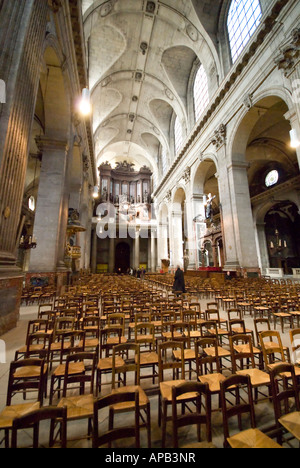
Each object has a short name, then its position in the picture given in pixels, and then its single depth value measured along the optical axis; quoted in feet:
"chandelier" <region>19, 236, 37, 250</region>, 23.14
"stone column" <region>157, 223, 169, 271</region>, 90.68
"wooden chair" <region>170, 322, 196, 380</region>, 8.63
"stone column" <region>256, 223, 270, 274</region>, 65.31
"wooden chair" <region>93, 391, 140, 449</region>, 4.29
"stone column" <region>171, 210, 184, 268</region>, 75.15
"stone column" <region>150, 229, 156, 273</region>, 97.96
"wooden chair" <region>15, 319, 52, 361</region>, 8.92
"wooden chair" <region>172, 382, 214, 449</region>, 4.76
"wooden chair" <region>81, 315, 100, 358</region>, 10.23
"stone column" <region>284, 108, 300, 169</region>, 26.02
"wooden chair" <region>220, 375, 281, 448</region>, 4.61
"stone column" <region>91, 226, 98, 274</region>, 92.38
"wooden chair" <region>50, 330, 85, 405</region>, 7.37
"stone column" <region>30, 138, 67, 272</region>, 28.53
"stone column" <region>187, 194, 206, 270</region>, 58.75
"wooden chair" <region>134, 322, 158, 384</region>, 8.49
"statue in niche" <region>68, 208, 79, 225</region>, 40.43
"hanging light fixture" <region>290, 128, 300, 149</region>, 24.82
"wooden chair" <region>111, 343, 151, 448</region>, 5.30
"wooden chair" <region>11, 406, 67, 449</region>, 3.80
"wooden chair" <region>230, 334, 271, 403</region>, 6.96
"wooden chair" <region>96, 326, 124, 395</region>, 8.02
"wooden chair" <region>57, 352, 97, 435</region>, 5.47
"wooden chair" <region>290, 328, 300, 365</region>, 8.77
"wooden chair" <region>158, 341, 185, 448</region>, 5.30
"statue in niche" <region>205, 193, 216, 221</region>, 54.86
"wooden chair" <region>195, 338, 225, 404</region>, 6.79
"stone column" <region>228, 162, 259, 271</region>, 38.98
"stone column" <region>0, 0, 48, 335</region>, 13.98
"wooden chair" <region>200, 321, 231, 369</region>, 8.99
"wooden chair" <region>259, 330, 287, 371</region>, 8.30
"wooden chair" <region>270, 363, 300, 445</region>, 5.24
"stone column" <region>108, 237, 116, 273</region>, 97.40
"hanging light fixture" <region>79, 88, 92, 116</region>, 23.09
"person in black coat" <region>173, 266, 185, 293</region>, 26.44
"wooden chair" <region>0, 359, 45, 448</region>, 5.10
